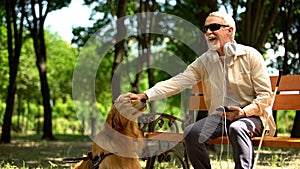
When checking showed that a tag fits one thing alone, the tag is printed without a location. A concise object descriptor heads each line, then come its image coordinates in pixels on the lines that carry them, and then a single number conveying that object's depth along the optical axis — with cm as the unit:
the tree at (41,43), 1875
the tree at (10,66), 1616
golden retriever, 488
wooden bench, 585
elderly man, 504
